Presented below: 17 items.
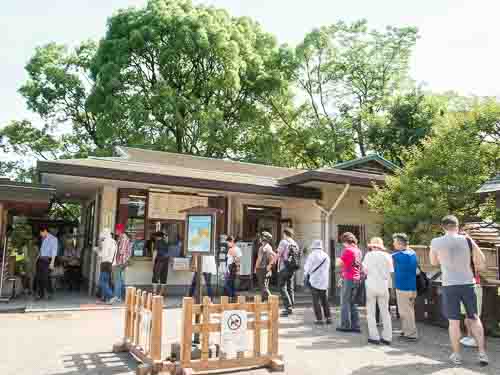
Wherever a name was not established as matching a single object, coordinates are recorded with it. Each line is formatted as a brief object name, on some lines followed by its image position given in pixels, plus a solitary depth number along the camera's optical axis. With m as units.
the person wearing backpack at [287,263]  8.88
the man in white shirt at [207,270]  9.61
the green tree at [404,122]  23.42
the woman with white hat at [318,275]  7.95
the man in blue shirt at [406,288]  6.99
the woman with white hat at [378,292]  6.70
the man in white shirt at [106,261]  10.18
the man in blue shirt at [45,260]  10.27
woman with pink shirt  7.45
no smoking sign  4.95
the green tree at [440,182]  9.59
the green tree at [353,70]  27.33
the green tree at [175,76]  20.70
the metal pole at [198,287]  5.72
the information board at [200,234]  5.92
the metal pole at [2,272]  9.75
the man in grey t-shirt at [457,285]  5.59
